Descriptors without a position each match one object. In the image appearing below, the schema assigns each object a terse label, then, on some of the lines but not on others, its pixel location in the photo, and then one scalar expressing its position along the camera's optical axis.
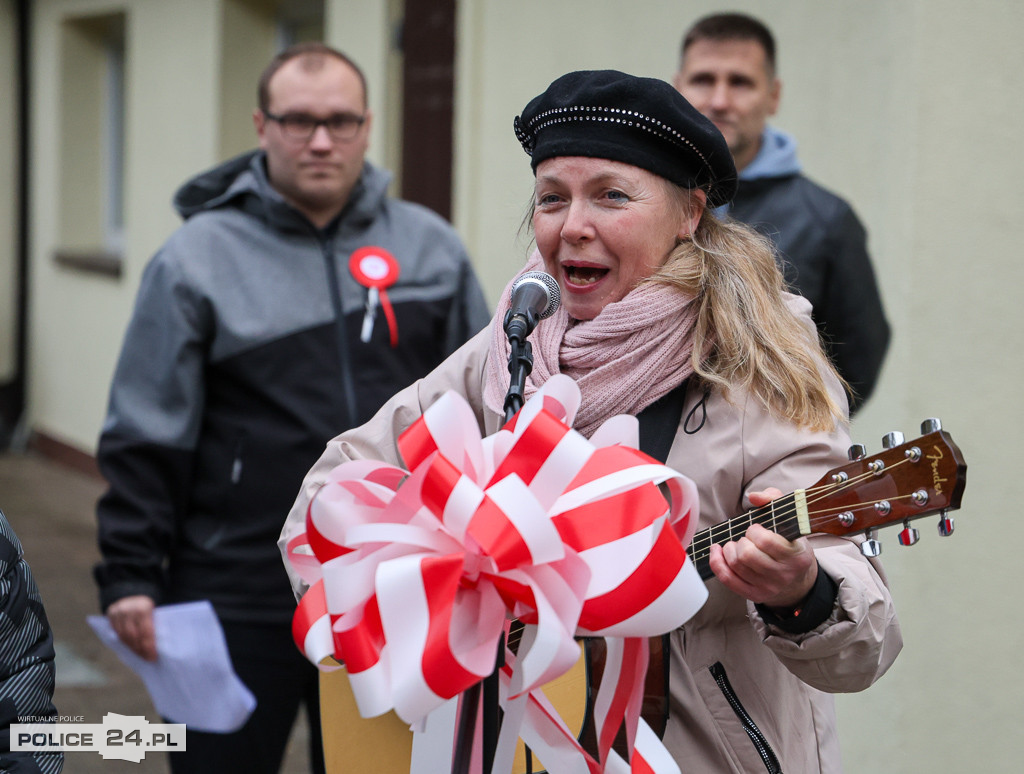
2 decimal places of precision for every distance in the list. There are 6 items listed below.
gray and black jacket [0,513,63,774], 3.67
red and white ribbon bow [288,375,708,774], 3.39
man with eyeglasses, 4.51
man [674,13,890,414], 4.70
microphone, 3.63
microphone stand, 3.48
